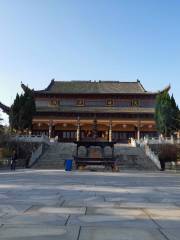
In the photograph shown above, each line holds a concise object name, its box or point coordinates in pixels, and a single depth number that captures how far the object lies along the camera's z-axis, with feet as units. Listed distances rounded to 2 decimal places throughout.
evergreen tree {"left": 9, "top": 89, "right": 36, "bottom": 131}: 75.81
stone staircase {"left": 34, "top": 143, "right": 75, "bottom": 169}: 51.25
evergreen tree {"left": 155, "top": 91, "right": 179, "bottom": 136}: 75.41
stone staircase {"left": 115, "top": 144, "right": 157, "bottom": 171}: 50.43
